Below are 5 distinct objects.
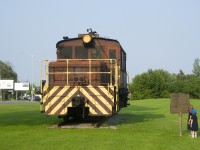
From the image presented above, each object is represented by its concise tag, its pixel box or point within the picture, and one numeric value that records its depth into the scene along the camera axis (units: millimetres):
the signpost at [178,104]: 15180
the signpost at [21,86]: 102125
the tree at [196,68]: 135375
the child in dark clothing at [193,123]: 14133
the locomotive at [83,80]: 15562
